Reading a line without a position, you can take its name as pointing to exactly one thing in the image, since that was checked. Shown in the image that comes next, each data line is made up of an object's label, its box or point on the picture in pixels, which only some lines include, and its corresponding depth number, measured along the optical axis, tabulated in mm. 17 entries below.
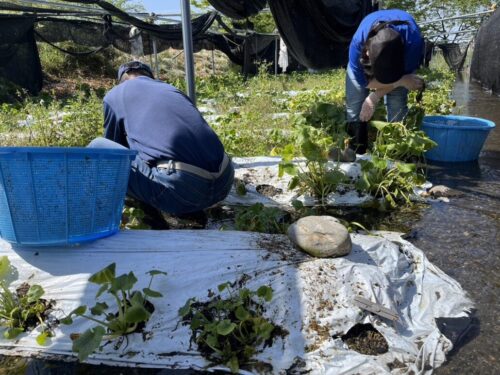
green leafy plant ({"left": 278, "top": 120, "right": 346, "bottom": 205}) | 3021
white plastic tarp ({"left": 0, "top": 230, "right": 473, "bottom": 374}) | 1659
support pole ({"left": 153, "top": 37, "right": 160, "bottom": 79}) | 9755
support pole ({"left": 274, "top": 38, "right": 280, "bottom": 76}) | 13648
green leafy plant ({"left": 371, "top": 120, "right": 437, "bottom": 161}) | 3385
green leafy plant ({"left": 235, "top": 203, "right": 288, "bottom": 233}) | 2617
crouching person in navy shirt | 2264
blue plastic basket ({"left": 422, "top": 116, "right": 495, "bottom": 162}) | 3863
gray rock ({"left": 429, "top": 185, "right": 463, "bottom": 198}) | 3334
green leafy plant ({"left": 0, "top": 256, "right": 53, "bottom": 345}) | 1778
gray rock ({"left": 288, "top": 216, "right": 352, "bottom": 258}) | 2027
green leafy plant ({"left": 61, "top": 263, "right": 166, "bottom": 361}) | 1665
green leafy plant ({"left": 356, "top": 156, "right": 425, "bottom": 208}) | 3145
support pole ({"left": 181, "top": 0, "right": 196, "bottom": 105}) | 3170
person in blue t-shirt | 3166
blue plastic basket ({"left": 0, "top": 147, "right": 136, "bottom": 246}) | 1769
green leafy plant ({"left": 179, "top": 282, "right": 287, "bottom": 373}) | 1634
